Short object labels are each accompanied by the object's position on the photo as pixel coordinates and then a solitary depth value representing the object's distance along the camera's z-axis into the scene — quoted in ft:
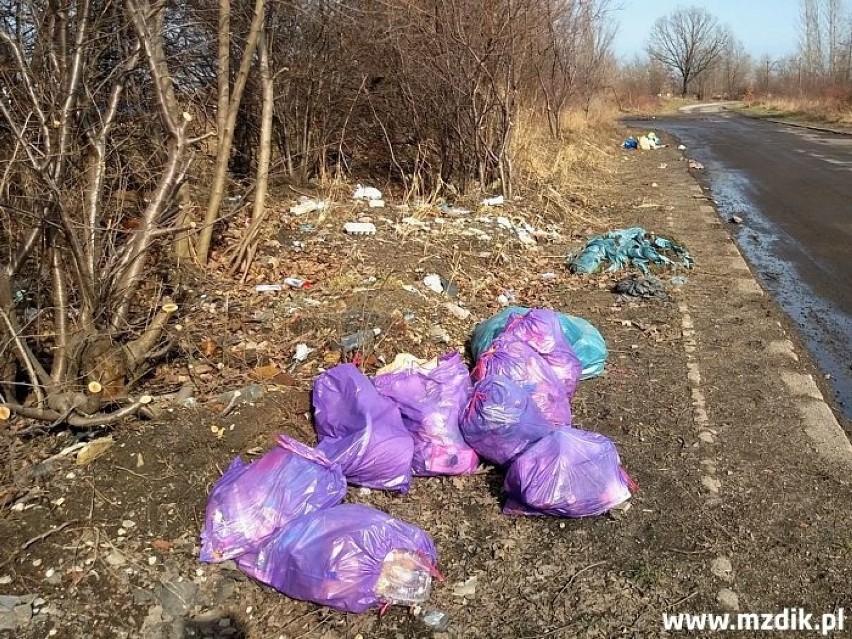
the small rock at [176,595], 8.43
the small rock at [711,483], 10.79
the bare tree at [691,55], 247.70
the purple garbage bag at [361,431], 10.61
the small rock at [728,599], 8.46
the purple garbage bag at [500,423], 11.15
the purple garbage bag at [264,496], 9.21
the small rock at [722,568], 8.94
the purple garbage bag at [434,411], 11.35
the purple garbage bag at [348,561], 8.40
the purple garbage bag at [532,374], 12.46
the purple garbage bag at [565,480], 9.96
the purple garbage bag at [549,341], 13.79
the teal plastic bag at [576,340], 14.79
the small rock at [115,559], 8.83
